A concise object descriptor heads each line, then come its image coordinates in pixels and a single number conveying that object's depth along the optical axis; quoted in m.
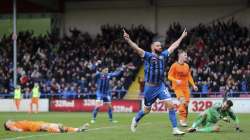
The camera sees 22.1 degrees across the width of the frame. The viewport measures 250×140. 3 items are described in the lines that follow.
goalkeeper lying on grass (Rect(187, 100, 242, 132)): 16.61
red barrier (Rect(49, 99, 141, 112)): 37.75
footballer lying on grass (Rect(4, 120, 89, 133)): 17.36
